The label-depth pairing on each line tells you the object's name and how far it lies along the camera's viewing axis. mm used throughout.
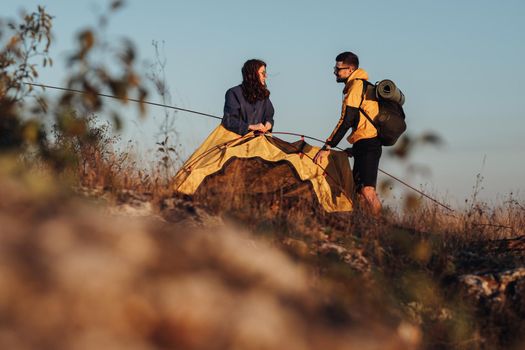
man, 8188
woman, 8625
